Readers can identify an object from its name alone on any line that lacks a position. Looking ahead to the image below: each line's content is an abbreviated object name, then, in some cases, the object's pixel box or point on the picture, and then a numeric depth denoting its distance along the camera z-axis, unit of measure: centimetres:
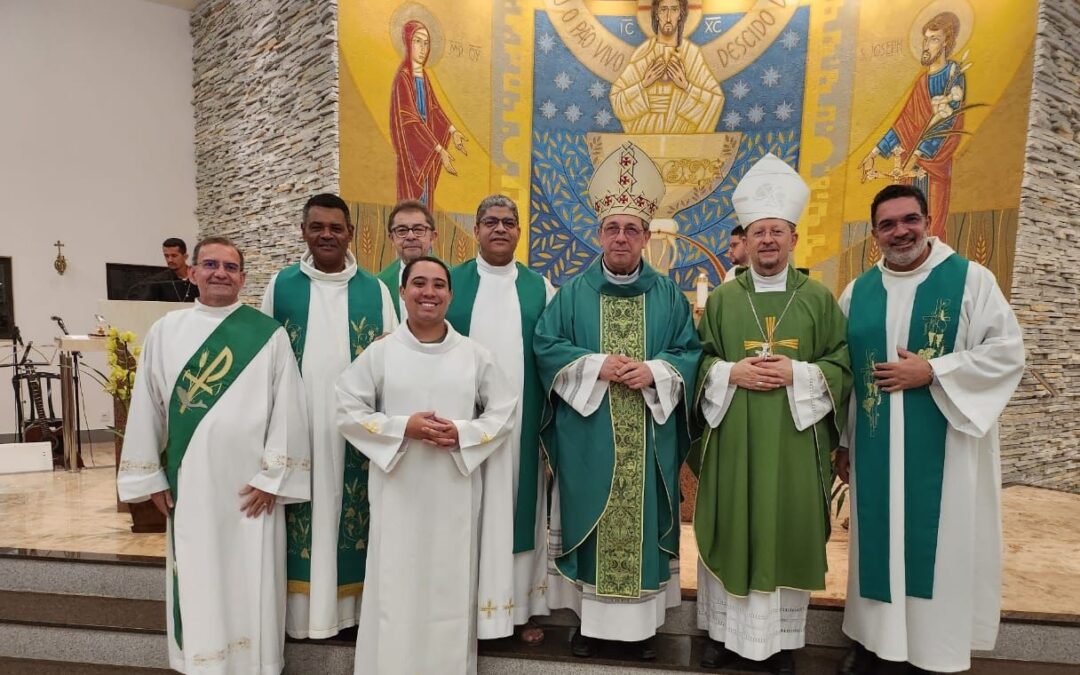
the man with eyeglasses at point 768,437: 252
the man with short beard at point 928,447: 249
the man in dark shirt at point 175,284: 589
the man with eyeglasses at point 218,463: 247
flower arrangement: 445
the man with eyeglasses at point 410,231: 327
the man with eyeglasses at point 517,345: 290
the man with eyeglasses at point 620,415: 265
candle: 566
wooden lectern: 471
